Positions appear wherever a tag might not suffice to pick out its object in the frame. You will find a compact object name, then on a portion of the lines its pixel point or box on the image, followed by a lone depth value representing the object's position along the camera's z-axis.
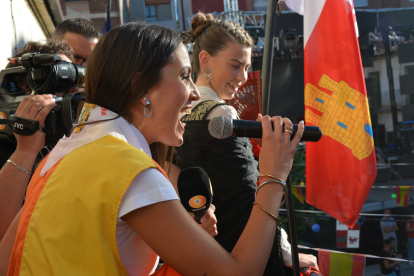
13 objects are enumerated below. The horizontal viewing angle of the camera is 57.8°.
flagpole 2.70
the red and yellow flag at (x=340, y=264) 2.46
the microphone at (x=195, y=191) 1.14
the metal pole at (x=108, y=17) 6.34
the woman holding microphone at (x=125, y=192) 0.89
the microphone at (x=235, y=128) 1.25
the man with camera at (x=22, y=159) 1.48
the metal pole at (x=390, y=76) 12.88
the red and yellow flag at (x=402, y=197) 4.64
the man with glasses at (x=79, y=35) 2.60
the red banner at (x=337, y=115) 2.75
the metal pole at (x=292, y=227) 1.33
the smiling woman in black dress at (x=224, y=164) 1.68
